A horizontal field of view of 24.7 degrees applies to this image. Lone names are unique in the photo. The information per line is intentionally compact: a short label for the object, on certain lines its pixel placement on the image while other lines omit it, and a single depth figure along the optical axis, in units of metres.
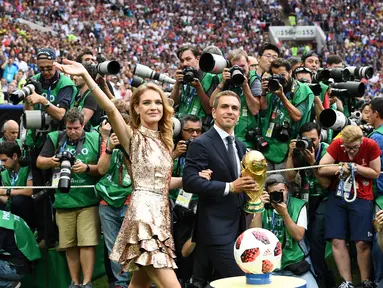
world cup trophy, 6.20
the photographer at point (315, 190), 8.05
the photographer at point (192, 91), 8.43
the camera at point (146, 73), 8.61
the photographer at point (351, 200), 7.71
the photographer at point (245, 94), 8.22
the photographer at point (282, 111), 8.21
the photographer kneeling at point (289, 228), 7.77
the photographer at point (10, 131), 9.28
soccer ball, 5.21
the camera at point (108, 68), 8.22
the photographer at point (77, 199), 8.09
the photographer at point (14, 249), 8.16
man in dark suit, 6.29
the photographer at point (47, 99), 8.61
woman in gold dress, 5.72
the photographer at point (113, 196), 8.01
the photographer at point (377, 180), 7.58
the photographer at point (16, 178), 8.54
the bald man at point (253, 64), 9.45
